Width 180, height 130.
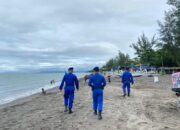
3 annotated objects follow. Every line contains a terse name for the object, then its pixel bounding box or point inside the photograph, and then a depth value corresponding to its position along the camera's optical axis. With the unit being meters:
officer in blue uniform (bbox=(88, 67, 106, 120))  5.26
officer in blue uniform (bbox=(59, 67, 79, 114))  5.86
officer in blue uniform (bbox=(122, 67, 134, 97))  8.45
